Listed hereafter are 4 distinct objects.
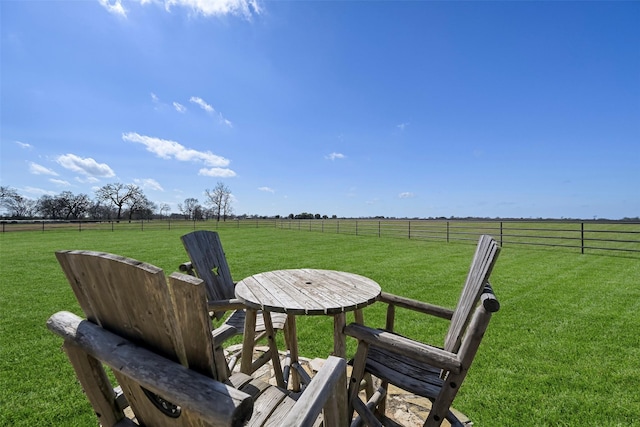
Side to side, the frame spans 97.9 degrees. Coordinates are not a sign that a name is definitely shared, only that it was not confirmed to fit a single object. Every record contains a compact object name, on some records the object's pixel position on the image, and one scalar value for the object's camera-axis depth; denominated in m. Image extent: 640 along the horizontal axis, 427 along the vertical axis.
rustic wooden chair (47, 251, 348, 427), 0.62
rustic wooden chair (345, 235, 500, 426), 1.09
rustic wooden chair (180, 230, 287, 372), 2.05
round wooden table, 1.42
